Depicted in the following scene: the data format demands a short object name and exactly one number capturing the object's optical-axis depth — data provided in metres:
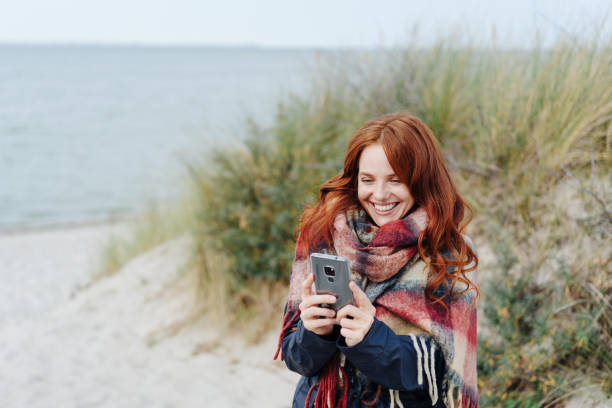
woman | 1.58
